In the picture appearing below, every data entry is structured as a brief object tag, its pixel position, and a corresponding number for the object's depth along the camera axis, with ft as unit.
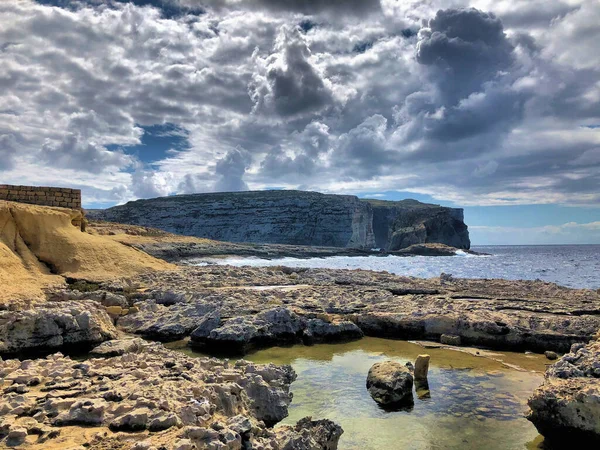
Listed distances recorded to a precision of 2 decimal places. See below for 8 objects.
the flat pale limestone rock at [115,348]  35.86
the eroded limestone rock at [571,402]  22.74
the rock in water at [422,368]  34.81
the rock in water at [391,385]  30.63
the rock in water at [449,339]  47.67
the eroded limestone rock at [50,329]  37.60
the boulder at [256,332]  43.29
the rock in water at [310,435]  17.95
